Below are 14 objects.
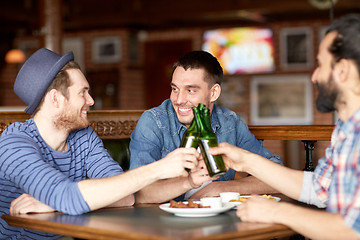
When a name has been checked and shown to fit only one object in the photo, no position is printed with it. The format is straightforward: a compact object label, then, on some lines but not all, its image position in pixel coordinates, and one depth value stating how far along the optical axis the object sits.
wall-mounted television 7.77
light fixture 7.82
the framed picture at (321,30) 7.52
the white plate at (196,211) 1.83
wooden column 5.35
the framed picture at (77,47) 8.89
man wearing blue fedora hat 1.96
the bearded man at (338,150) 1.67
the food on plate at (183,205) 1.92
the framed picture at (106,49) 8.59
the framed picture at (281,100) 7.59
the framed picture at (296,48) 7.61
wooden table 1.59
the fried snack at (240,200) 2.10
